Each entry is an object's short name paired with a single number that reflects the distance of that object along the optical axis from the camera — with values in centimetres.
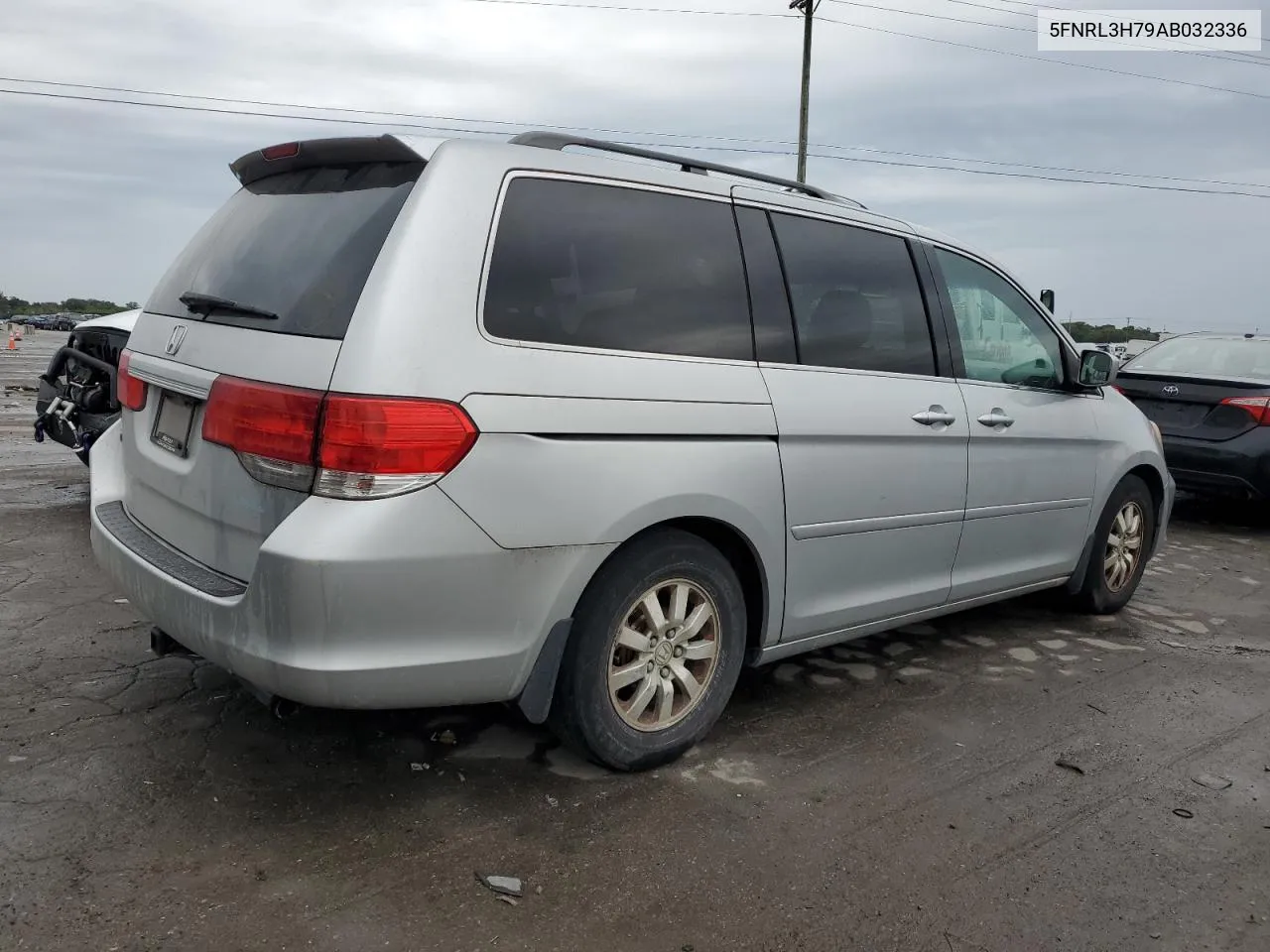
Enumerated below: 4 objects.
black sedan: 778
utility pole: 2381
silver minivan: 256
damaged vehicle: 622
